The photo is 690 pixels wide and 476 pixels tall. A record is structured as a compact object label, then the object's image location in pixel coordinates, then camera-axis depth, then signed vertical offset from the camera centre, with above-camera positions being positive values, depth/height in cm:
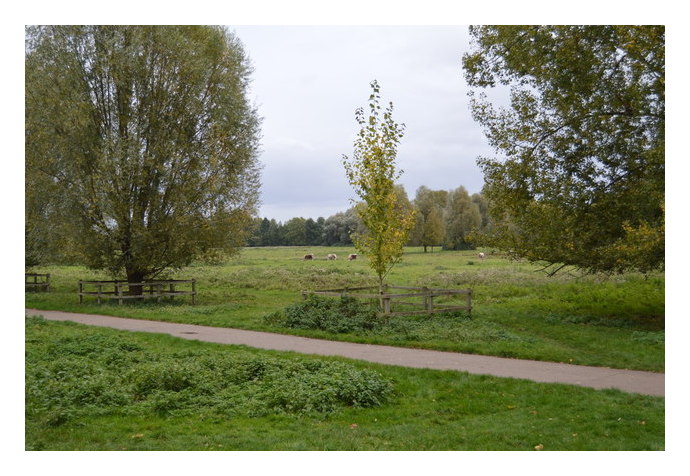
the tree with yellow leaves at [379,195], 1753 +141
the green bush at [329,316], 1623 -214
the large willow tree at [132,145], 2302 +391
